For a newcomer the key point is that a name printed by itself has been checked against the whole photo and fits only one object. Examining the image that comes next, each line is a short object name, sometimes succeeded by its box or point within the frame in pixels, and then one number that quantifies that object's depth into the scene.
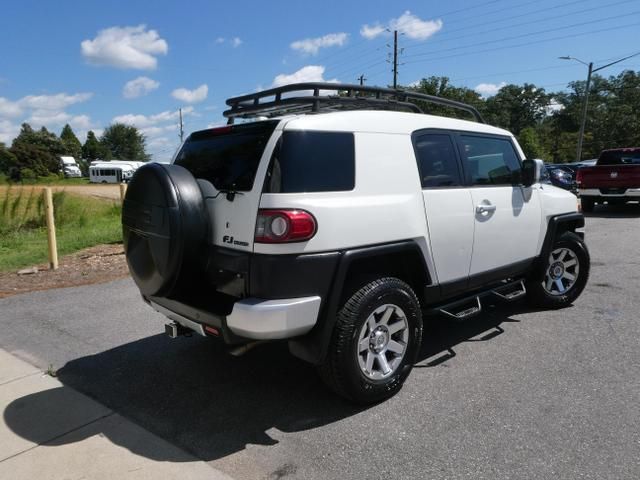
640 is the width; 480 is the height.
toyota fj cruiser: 2.74
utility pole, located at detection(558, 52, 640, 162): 27.23
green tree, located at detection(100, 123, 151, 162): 110.56
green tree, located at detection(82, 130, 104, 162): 111.76
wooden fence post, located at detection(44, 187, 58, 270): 7.27
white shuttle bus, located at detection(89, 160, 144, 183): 64.72
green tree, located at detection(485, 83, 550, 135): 81.75
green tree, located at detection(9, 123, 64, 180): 77.19
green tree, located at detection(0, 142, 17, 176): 73.28
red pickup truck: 13.16
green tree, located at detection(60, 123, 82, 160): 106.86
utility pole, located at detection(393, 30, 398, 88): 41.31
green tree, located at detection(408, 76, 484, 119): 47.16
